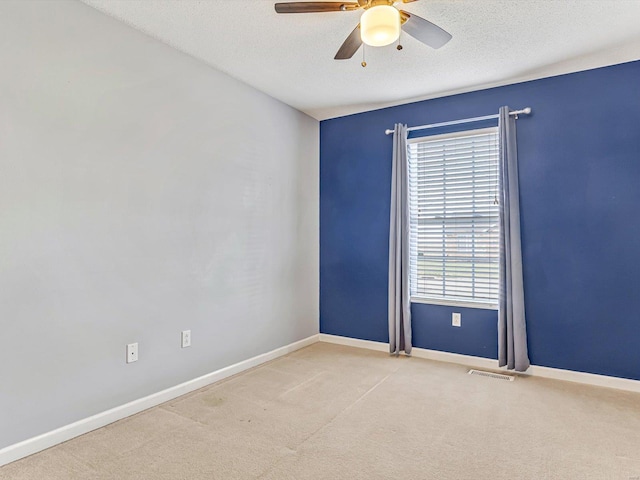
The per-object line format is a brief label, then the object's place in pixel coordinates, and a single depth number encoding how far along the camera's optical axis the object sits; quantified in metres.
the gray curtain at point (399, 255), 3.72
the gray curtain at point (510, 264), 3.17
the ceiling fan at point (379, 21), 1.79
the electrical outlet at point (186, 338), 2.81
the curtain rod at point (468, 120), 3.23
